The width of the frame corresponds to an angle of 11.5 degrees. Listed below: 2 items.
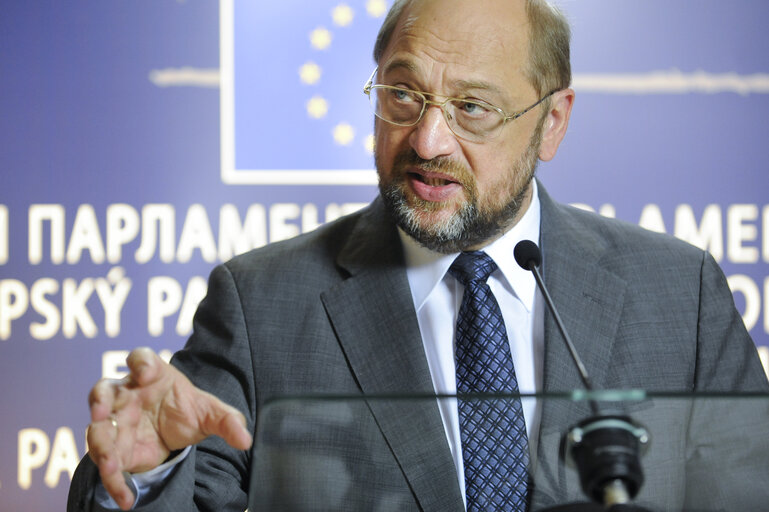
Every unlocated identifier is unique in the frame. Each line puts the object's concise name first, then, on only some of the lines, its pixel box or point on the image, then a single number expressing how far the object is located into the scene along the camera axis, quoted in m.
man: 3.17
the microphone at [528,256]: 3.04
